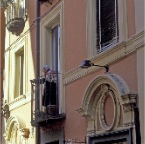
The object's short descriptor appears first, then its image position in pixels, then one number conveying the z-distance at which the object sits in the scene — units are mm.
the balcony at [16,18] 17312
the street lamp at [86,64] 11222
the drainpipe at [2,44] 19891
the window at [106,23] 11305
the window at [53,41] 13992
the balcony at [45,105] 13352
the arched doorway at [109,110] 9914
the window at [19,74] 17828
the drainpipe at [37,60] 14844
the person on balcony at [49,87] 13690
